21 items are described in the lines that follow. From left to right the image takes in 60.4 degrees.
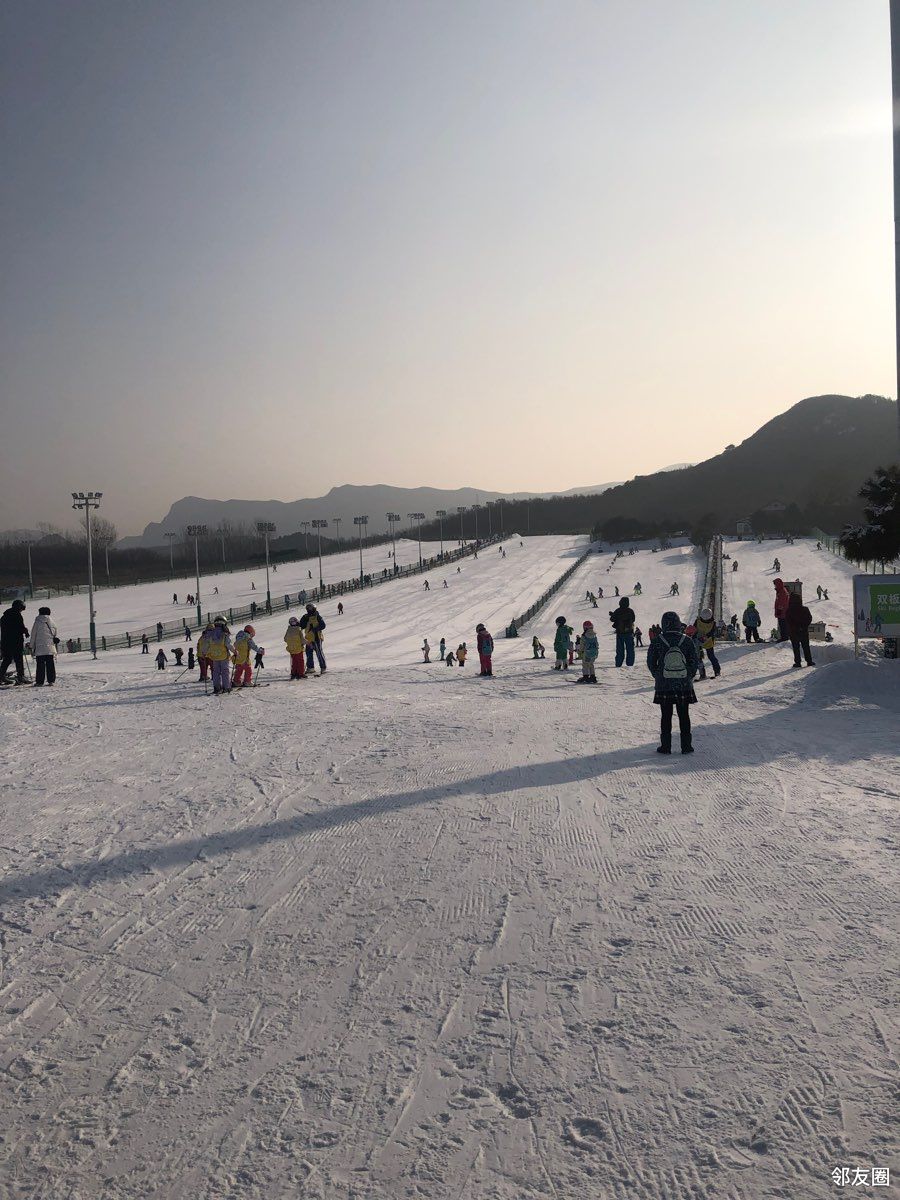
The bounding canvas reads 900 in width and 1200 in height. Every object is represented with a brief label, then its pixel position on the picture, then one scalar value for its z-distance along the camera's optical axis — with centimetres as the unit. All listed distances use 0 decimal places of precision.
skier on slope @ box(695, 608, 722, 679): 1385
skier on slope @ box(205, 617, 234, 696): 1246
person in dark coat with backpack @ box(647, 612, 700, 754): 770
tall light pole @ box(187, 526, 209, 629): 6384
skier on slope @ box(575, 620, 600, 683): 1362
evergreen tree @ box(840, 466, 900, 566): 2277
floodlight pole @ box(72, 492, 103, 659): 4591
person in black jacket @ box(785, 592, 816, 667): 1362
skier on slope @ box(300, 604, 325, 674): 1494
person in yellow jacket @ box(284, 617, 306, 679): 1439
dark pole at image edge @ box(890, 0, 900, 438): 1429
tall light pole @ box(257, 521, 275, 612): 7012
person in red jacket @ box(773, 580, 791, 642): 1703
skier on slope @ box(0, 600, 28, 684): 1372
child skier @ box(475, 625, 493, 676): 1525
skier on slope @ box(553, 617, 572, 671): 1598
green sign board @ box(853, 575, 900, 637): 1259
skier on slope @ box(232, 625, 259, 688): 1321
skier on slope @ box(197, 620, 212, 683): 1259
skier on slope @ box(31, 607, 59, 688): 1352
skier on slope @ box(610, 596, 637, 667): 1422
